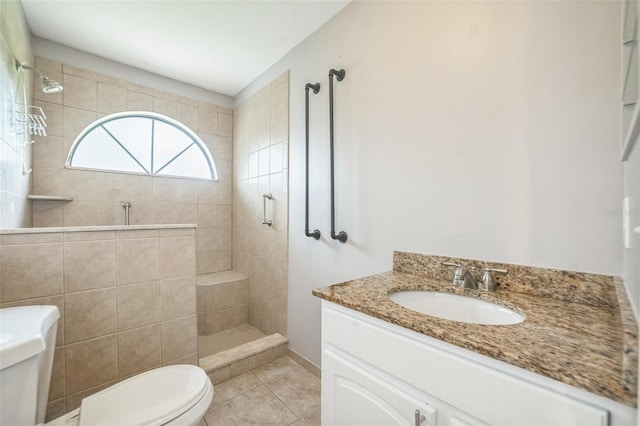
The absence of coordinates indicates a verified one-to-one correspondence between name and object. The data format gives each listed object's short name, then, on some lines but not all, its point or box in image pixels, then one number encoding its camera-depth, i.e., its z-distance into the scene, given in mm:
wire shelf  1626
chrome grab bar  2451
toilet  766
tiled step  1862
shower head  1530
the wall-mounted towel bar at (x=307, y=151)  1922
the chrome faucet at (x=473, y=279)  1057
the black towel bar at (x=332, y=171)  1719
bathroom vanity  523
